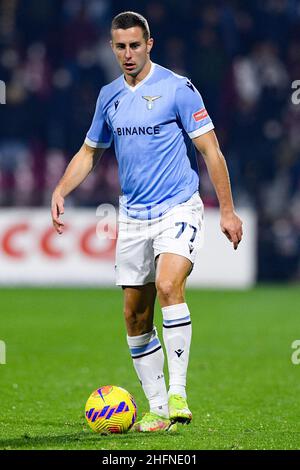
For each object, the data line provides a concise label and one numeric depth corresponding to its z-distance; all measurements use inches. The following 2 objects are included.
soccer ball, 465.7
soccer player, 465.7
